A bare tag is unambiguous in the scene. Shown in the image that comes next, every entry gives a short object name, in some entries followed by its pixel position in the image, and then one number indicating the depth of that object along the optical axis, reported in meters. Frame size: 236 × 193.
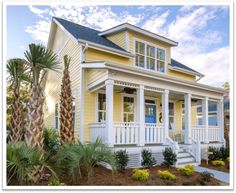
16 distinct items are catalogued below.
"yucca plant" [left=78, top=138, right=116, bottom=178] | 6.71
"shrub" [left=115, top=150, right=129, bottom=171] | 7.98
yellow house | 9.04
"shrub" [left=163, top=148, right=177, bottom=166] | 9.26
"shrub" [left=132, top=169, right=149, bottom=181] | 7.05
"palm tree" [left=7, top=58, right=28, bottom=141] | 8.30
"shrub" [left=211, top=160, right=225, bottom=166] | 10.18
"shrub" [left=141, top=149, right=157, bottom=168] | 8.86
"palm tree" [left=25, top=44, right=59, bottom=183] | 6.37
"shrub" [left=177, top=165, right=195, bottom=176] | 7.95
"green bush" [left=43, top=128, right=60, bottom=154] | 9.10
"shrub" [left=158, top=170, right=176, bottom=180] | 7.32
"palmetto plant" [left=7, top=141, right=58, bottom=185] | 5.76
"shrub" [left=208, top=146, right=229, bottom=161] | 11.02
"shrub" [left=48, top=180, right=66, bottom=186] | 5.98
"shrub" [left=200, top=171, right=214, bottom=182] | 7.55
